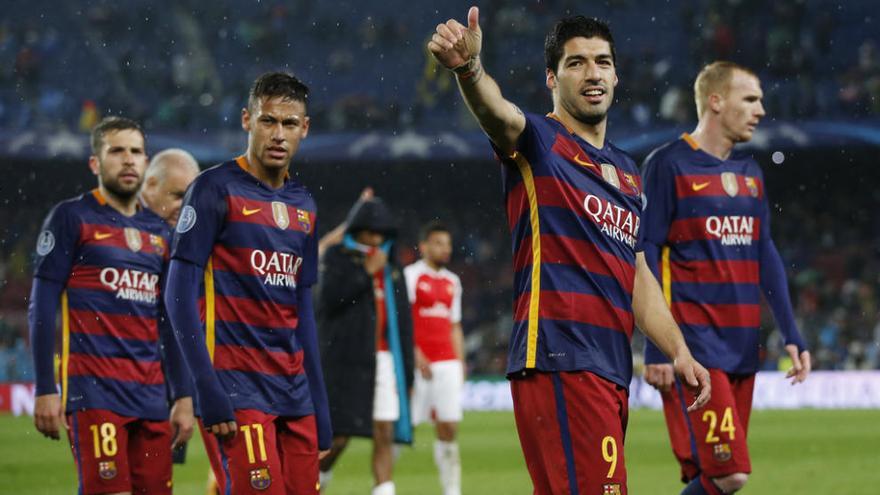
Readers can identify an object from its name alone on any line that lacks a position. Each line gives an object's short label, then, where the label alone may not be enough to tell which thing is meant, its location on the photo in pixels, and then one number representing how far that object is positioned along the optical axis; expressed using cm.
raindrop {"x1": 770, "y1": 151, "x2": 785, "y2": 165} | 2834
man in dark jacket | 845
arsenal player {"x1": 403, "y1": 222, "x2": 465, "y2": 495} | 1028
